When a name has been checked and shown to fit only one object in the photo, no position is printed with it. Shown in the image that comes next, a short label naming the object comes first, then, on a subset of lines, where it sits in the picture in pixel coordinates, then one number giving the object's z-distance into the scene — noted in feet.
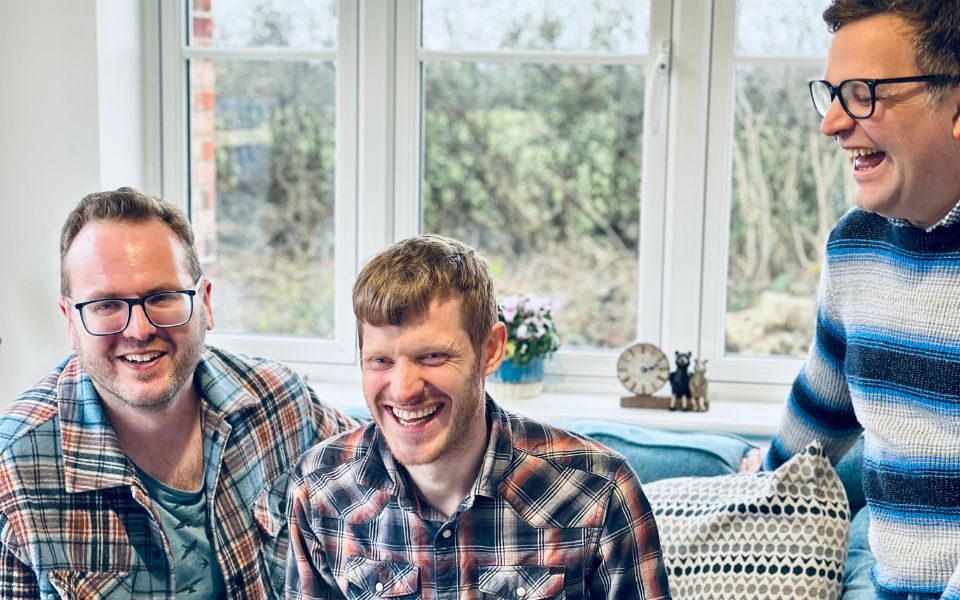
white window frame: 9.61
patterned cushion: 6.58
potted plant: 9.53
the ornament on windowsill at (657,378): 9.43
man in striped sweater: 4.98
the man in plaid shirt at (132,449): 5.83
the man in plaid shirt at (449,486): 5.09
